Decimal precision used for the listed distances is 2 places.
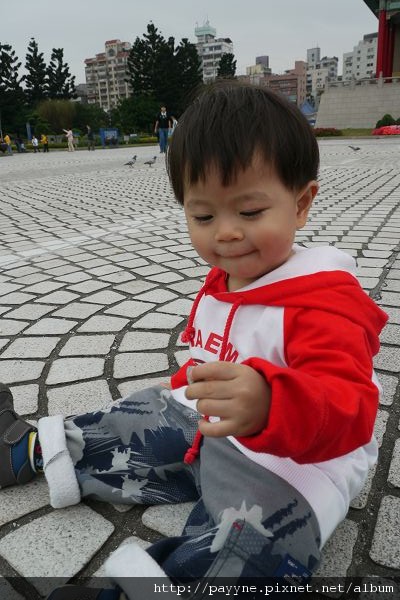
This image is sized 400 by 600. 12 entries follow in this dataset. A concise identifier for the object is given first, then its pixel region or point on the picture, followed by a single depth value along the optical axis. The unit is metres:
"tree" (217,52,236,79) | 55.58
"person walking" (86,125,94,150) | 26.81
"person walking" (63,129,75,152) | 25.94
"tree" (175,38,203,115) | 50.12
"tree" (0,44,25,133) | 44.56
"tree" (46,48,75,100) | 51.91
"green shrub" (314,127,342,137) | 27.80
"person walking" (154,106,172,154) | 15.43
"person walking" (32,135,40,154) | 29.34
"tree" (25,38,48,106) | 50.12
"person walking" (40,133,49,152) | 28.80
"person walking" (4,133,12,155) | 26.44
